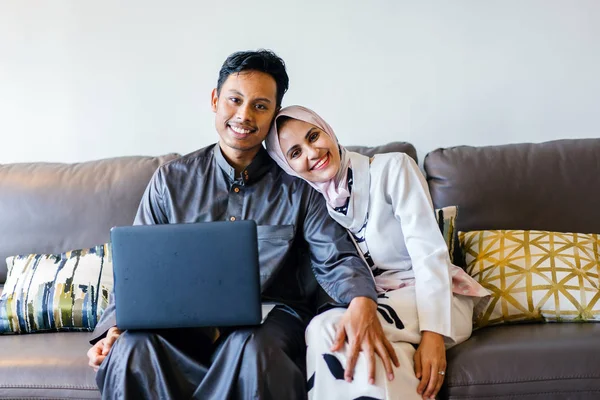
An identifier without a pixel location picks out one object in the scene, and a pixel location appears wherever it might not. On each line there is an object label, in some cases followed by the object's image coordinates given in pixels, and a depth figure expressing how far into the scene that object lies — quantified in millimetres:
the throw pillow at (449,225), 1785
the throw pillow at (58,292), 1803
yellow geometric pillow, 1654
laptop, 1297
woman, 1345
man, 1354
